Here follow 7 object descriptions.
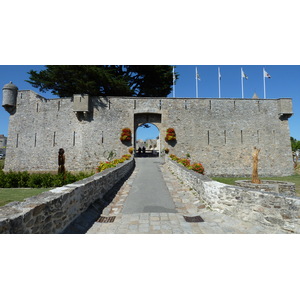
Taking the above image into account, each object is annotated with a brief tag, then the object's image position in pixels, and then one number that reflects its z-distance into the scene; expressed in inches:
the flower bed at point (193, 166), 436.0
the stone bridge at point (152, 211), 115.2
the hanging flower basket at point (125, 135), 705.6
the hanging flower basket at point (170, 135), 712.7
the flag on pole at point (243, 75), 772.0
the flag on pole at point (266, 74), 737.0
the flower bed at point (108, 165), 421.8
